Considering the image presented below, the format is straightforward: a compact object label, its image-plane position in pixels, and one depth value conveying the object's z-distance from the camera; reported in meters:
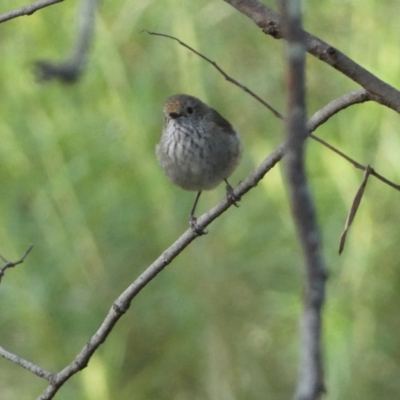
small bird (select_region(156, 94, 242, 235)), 4.98
